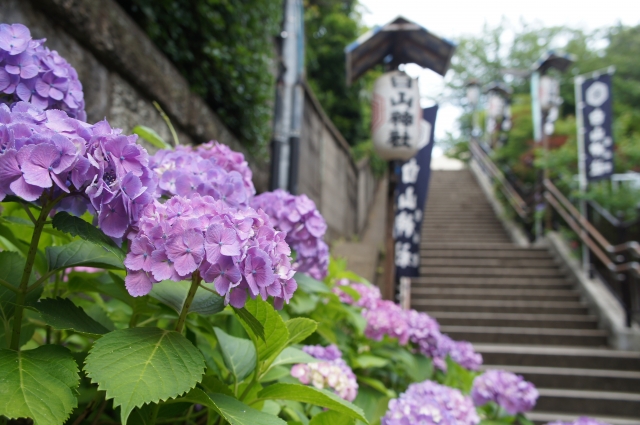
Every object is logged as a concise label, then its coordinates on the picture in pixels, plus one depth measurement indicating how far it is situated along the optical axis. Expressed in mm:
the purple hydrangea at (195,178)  906
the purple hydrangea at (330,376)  1170
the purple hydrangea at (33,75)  775
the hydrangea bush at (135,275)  600
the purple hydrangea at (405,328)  1962
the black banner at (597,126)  7781
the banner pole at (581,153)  7602
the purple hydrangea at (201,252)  642
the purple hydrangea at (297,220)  1212
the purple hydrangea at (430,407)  1039
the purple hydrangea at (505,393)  1923
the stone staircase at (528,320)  4613
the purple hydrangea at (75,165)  597
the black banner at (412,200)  4984
